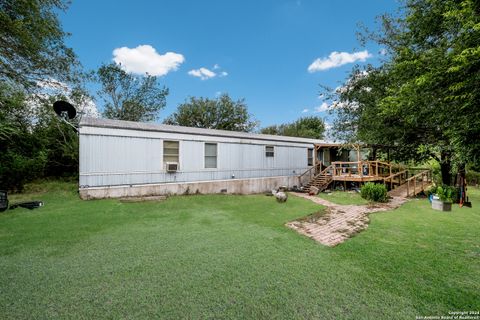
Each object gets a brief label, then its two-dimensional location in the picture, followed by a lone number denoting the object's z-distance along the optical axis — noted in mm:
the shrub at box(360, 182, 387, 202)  9094
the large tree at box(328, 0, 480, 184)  2934
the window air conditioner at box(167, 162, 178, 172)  9117
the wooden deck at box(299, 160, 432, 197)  11383
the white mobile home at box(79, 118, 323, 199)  7777
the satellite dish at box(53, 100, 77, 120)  8953
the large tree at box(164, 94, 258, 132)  26094
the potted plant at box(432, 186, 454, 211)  7566
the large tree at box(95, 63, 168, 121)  20953
